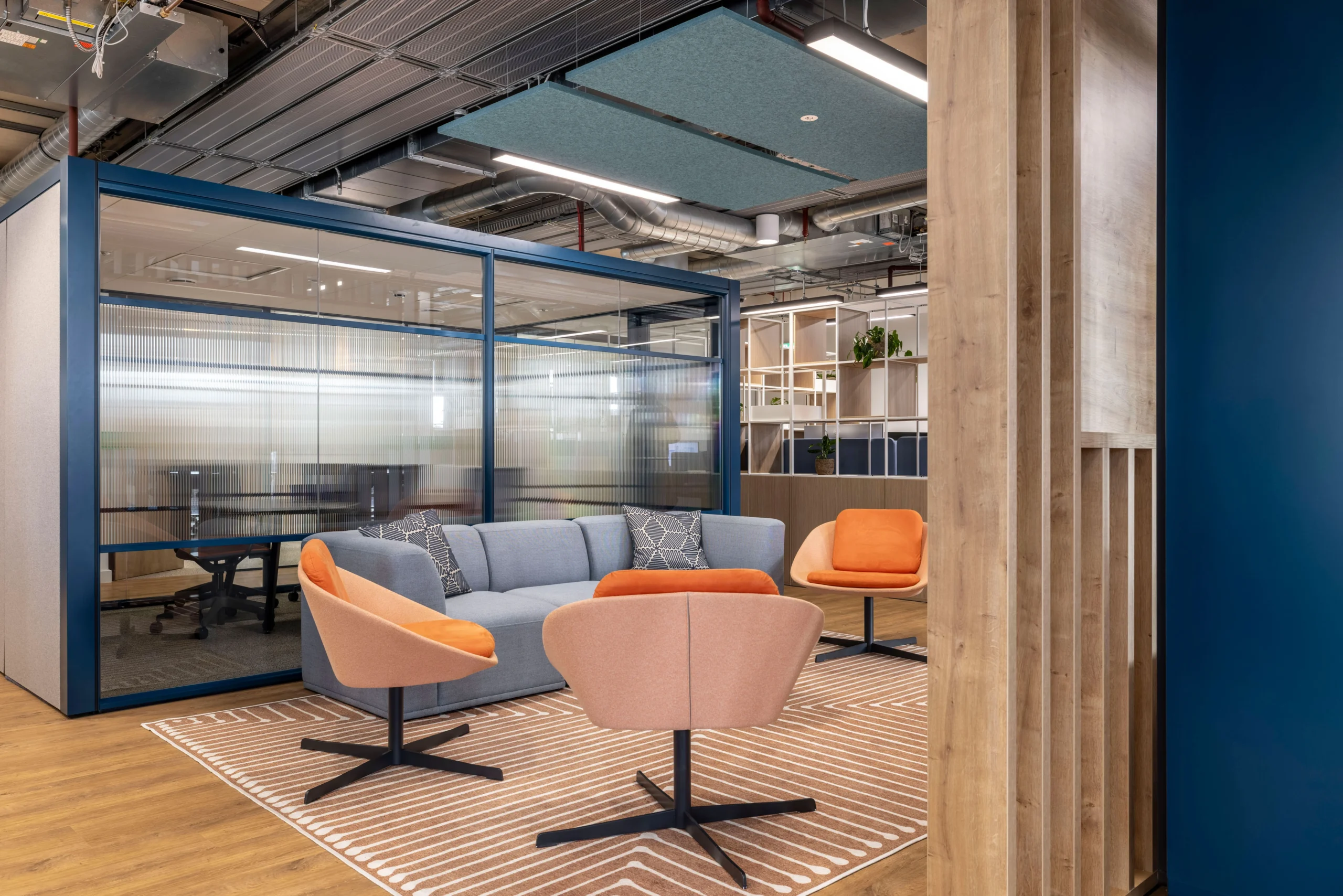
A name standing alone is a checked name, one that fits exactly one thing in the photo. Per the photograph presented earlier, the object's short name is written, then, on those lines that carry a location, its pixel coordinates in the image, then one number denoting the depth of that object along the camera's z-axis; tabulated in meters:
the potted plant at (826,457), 8.47
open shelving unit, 8.27
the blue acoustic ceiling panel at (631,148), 5.00
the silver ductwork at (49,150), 5.96
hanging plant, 8.20
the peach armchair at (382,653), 3.25
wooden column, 2.12
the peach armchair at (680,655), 2.76
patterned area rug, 2.76
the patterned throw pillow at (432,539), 4.96
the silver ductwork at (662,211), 7.44
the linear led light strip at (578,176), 6.10
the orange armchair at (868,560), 5.54
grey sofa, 4.30
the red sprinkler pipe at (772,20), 4.38
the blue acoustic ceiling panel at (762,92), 4.17
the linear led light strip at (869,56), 4.01
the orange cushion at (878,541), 5.77
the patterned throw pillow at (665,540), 6.02
